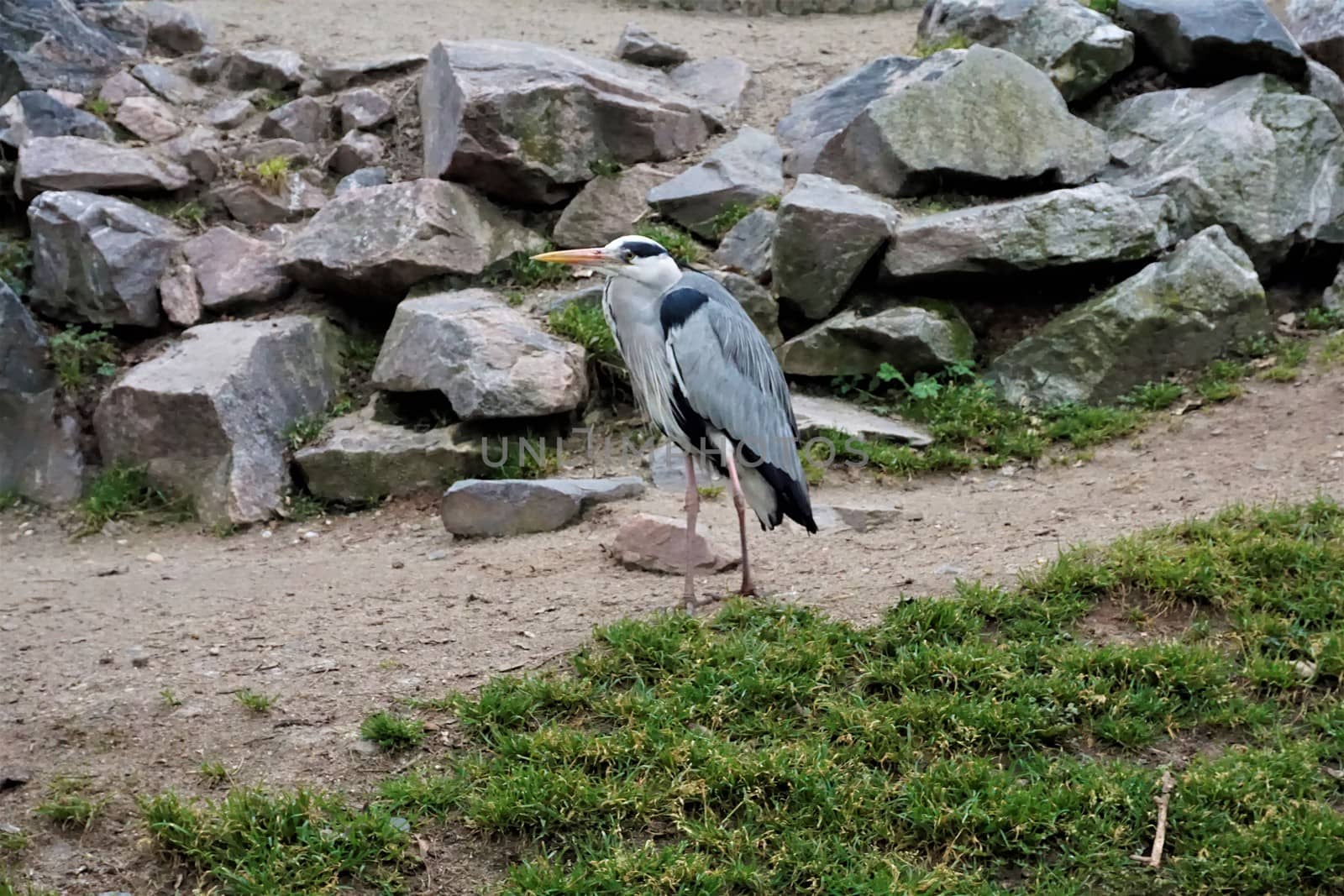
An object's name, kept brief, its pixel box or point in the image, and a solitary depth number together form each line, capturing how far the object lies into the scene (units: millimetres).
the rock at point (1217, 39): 15453
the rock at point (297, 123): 16844
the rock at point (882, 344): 13687
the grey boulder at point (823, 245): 13937
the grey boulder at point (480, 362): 12602
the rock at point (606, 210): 15258
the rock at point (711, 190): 15297
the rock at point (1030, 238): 13797
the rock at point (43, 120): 15875
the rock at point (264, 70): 17719
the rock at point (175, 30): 18297
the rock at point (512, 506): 11305
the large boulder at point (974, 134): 14742
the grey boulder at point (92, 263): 14281
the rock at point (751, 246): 14586
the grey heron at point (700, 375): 9273
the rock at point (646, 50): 18406
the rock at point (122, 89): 16922
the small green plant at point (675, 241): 14734
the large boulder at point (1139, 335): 13445
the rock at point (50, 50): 16750
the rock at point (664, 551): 9867
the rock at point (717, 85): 17375
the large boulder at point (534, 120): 14961
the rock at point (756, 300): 13891
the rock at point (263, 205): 15672
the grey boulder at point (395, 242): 14094
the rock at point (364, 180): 15828
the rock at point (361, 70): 17547
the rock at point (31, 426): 13141
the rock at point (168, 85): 17266
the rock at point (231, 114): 16937
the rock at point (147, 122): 16453
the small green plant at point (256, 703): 7594
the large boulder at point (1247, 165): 14562
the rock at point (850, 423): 12828
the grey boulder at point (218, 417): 12555
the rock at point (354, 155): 16375
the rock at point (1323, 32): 16234
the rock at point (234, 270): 14414
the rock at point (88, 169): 15109
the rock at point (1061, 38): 16141
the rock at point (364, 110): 16812
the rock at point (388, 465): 12641
